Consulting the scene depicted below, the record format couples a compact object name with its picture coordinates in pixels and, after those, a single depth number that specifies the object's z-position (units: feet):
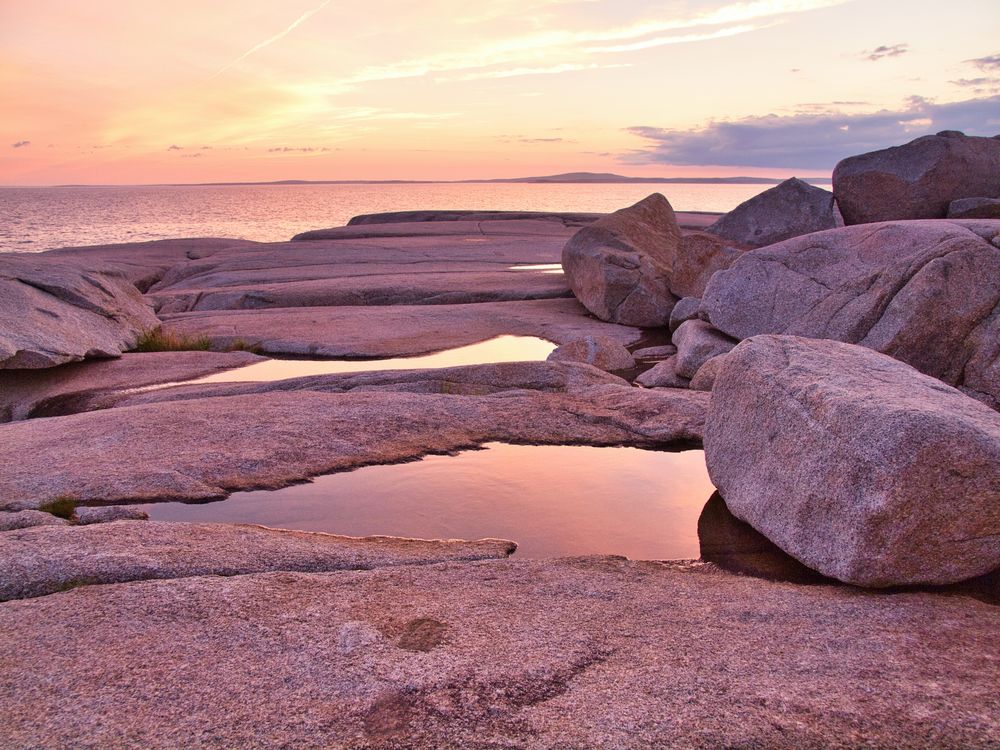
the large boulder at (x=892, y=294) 26.04
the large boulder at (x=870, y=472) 13.28
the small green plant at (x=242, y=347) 40.16
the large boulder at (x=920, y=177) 42.52
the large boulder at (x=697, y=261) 45.60
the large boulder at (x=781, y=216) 47.34
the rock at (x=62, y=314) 32.09
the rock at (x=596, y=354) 35.55
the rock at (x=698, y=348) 32.55
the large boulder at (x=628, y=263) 46.75
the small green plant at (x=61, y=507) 17.37
